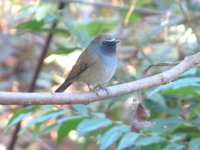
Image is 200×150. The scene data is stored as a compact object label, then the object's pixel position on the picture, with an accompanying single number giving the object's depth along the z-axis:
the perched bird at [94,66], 7.70
